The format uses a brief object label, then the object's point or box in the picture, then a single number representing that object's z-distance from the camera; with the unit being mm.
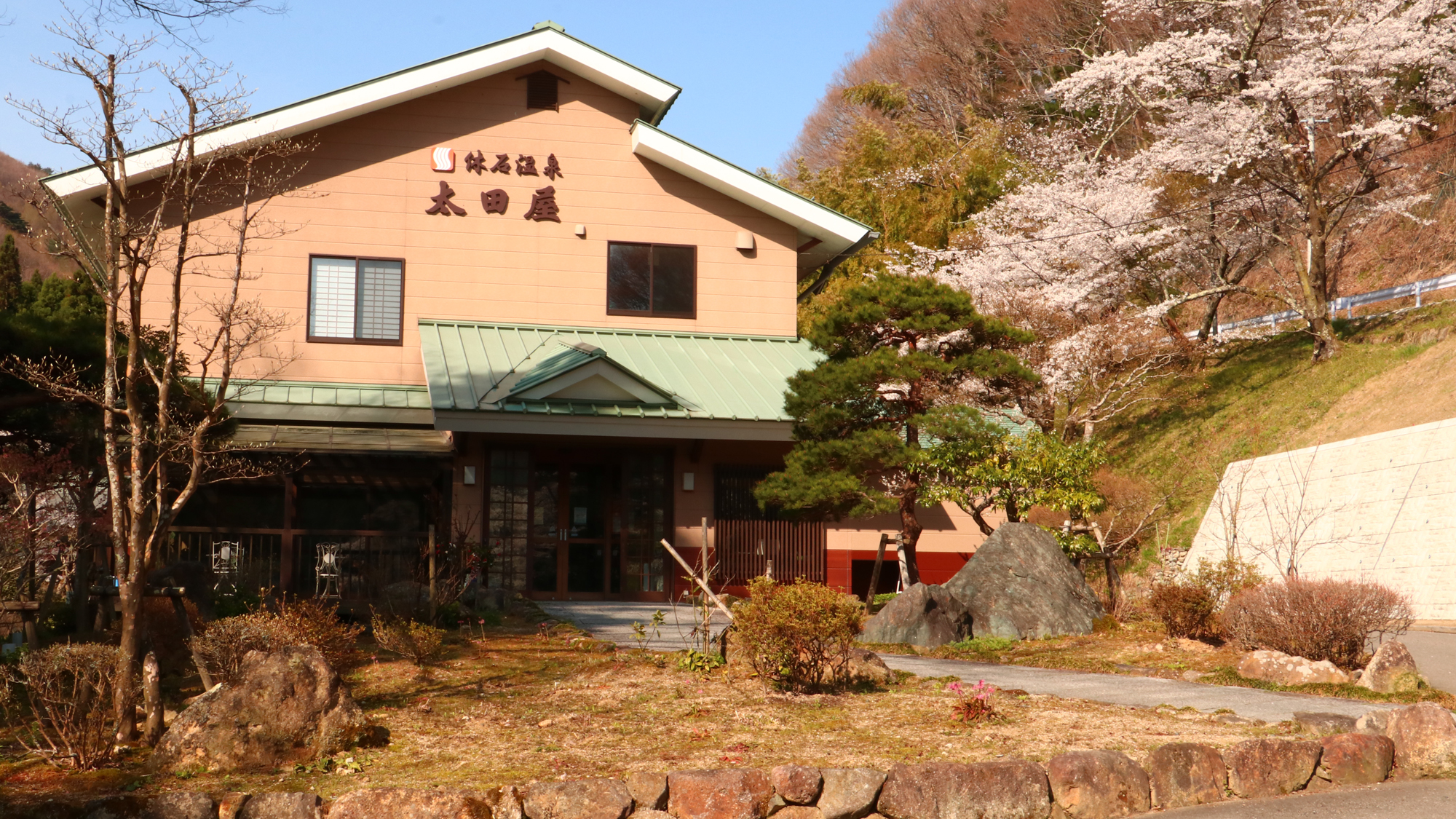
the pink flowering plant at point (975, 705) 7094
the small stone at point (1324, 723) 6758
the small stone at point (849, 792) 5648
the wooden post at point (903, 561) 14617
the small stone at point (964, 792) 5691
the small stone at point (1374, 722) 6652
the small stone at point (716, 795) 5516
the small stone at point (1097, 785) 5816
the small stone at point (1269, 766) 6148
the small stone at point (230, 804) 5352
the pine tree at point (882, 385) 13977
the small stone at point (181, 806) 5297
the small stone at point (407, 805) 5371
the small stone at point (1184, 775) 5980
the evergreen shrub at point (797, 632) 7789
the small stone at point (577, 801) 5418
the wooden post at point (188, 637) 7387
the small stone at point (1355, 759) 6328
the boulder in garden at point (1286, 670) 9016
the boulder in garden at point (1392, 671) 8430
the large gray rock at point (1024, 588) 11992
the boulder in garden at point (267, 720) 6109
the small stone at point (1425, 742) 6422
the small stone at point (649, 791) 5508
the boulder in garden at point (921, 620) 11609
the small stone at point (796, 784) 5625
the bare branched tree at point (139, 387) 6539
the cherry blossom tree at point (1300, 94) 20594
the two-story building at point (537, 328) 15367
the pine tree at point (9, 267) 29000
